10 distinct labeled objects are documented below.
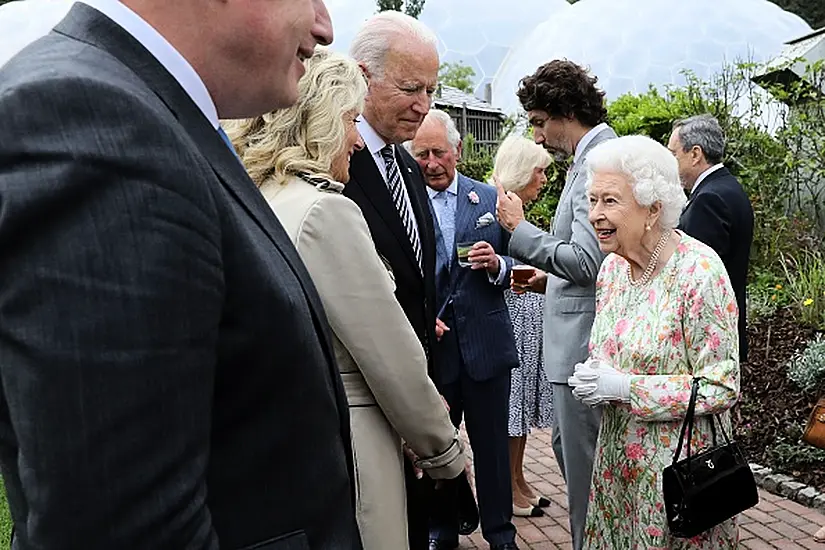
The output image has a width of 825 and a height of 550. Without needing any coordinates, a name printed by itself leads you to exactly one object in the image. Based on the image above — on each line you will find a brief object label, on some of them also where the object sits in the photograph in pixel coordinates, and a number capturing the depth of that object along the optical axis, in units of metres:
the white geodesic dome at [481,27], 33.66
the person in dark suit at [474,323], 4.37
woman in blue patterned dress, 5.18
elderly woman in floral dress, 2.81
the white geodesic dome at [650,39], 24.62
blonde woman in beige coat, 2.27
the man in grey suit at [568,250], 3.61
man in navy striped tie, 2.96
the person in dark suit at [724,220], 5.82
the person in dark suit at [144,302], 0.87
